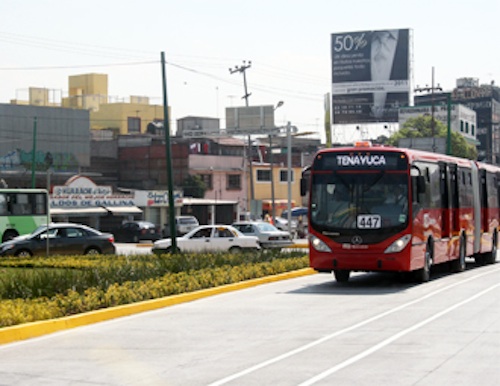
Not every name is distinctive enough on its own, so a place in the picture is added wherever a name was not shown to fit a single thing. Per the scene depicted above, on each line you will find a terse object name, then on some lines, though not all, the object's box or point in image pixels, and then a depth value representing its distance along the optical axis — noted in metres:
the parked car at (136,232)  65.75
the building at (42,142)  79.38
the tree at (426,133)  107.12
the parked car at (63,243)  38.12
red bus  22.70
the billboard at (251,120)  79.19
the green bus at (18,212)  50.47
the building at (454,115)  122.61
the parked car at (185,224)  65.25
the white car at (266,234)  43.97
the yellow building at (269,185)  91.50
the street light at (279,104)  77.25
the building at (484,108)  142.75
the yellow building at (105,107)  111.56
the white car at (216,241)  38.56
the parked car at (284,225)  68.38
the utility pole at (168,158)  34.55
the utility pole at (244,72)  81.58
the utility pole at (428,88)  107.22
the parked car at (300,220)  67.56
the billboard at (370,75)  107.19
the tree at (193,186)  83.56
